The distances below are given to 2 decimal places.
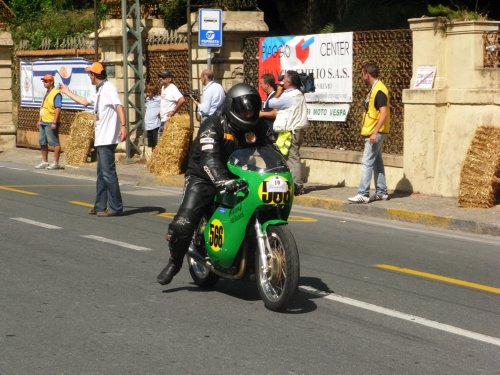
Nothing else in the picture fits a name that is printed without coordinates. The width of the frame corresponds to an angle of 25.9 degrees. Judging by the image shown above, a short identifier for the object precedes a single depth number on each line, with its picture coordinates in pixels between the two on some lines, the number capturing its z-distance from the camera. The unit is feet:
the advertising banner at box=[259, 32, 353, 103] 57.47
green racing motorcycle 25.27
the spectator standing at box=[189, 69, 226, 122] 58.90
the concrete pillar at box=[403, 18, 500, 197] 49.16
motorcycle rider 26.61
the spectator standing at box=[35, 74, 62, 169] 69.62
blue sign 62.39
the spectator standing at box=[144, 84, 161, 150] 69.82
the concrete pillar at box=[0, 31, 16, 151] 93.40
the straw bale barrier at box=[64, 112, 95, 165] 74.33
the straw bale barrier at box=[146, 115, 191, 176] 64.08
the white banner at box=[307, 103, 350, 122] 57.93
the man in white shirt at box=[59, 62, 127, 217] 44.47
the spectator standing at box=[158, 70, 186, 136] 65.72
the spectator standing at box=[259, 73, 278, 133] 50.90
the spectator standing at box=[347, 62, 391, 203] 48.19
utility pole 71.51
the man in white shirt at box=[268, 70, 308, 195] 50.83
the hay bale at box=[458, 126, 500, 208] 45.62
